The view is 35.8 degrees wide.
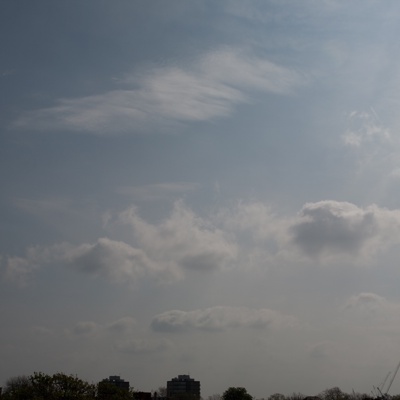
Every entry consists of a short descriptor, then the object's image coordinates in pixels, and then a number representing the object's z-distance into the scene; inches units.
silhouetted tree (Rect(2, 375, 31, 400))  4094.5
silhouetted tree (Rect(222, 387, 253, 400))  7244.1
